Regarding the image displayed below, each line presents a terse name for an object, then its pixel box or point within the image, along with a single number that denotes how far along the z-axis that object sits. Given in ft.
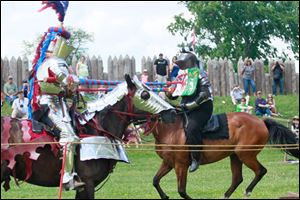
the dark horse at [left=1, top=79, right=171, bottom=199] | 41.88
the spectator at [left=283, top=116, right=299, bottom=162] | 78.82
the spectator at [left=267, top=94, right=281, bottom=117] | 92.58
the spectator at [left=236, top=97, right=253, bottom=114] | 89.40
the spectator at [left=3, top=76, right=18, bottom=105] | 88.74
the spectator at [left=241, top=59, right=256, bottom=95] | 107.65
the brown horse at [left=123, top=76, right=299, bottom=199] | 53.01
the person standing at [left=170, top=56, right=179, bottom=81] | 83.45
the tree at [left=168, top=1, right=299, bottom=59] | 195.62
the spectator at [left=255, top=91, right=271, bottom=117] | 91.09
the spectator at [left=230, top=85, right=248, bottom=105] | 101.04
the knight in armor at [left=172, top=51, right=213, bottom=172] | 52.70
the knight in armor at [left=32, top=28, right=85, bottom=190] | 41.47
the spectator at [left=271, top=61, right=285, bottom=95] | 115.03
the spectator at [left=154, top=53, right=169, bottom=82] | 93.35
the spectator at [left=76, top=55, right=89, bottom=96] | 89.56
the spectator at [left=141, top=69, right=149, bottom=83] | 93.40
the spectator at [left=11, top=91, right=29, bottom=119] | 73.87
